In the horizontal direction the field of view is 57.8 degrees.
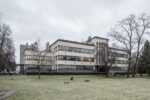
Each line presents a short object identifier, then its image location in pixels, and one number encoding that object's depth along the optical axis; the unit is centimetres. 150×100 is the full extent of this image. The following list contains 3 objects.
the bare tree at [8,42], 2844
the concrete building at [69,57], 4288
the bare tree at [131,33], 3398
